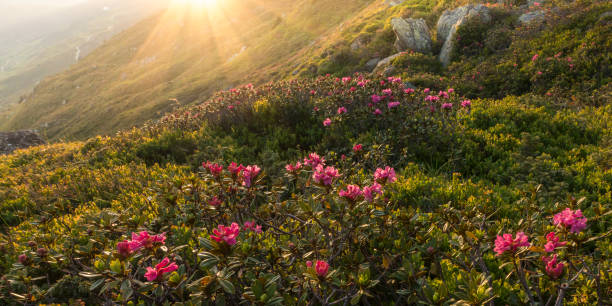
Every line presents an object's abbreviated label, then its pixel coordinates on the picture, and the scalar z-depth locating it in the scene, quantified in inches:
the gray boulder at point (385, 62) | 529.3
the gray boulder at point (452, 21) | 508.1
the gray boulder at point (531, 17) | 453.7
